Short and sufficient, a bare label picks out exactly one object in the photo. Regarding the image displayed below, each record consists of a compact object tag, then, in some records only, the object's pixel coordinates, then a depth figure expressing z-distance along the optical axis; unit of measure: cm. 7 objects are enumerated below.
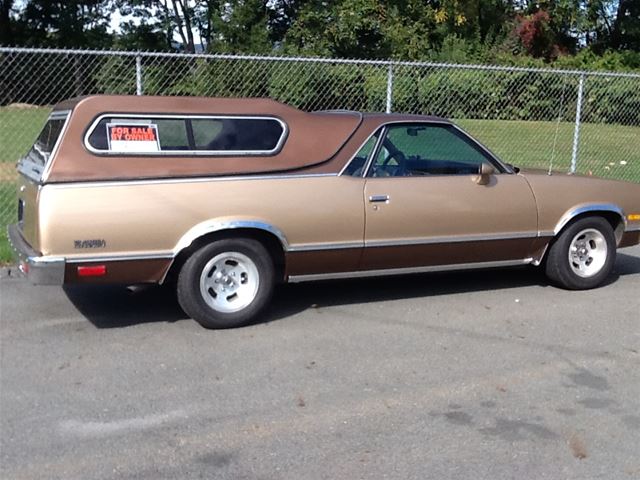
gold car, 550
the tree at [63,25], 3553
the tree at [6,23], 3600
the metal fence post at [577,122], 1096
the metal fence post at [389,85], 952
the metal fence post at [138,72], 835
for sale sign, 566
